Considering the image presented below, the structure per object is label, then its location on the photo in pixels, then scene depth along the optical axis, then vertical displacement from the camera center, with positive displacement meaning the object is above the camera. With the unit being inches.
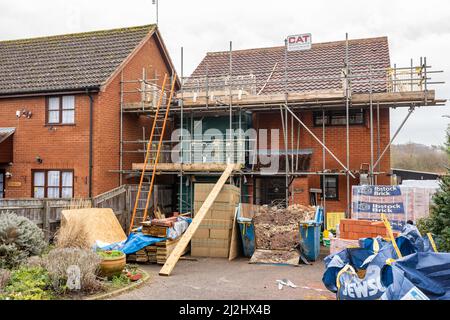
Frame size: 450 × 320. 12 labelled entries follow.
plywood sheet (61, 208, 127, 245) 463.5 -59.8
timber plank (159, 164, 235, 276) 382.7 -58.2
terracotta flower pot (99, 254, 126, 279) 324.2 -74.7
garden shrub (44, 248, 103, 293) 289.0 -67.6
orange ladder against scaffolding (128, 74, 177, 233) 580.4 +6.6
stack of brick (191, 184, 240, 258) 468.4 -65.8
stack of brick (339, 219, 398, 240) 398.3 -55.6
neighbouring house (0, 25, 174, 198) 611.8 +68.6
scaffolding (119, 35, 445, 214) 557.6 +97.8
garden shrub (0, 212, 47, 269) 340.5 -59.1
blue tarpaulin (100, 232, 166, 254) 424.2 -74.0
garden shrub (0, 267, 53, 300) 259.6 -76.1
